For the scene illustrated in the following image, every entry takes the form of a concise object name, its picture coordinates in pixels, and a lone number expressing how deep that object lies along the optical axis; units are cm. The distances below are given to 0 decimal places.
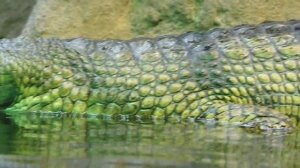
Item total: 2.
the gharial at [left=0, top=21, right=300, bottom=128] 902
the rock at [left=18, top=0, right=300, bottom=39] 1057
